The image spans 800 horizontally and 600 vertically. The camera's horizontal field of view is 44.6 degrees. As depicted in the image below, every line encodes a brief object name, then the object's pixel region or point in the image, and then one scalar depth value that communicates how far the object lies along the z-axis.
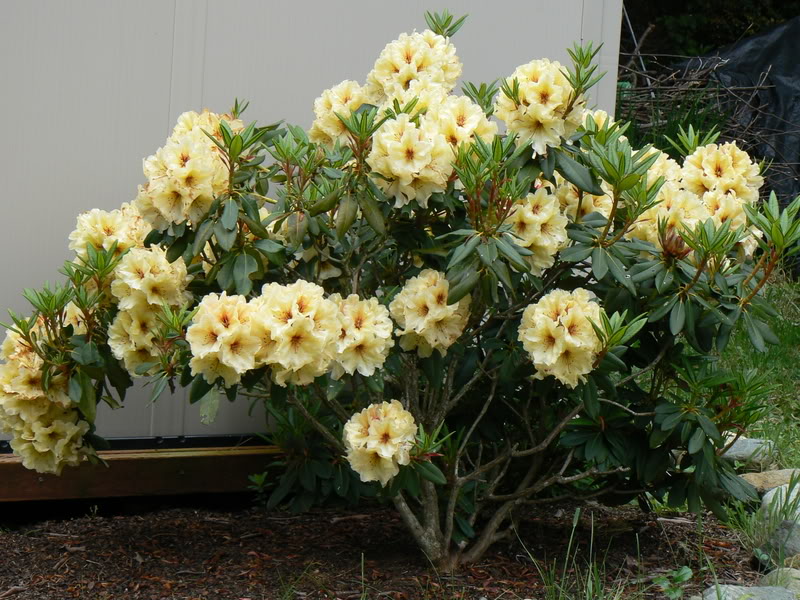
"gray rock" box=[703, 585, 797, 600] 2.50
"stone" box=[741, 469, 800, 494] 3.44
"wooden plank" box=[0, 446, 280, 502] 3.29
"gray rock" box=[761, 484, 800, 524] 2.96
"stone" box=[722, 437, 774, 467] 3.76
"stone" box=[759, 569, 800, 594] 2.70
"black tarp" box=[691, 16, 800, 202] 6.76
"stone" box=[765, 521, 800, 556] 2.94
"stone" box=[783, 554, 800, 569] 2.90
